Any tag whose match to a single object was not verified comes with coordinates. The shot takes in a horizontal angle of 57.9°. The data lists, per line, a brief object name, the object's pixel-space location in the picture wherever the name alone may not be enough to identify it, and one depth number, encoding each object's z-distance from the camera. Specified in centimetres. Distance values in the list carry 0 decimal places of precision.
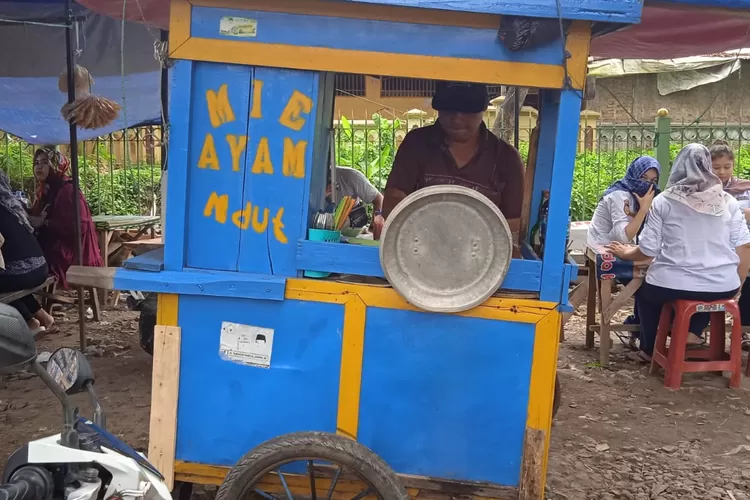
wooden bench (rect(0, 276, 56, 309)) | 482
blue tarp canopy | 525
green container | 253
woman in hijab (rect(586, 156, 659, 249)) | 560
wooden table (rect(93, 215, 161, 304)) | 721
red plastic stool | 486
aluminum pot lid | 237
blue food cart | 237
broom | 511
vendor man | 321
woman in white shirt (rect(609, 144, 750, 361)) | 484
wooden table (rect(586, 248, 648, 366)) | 527
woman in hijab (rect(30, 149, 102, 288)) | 650
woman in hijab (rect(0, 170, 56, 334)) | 507
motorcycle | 174
